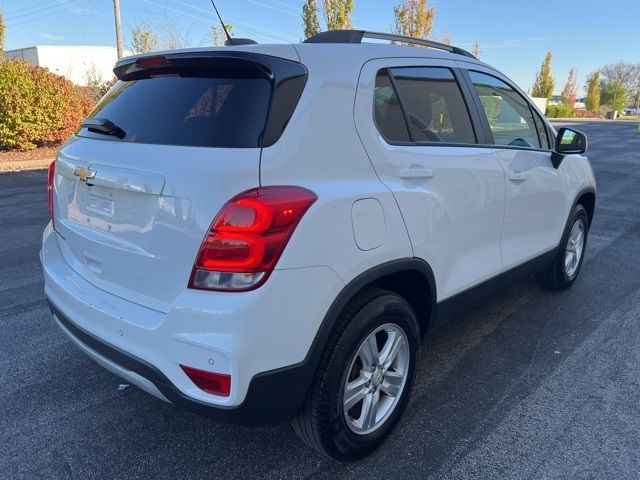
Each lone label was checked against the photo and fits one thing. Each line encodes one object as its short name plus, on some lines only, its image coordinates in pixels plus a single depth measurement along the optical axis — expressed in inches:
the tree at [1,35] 641.0
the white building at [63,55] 1716.3
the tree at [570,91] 2709.2
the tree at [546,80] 2126.0
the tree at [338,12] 679.1
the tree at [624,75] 2915.8
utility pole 672.4
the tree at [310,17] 697.0
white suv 74.9
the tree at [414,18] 756.6
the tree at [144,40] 776.3
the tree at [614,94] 2709.2
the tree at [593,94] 2586.1
